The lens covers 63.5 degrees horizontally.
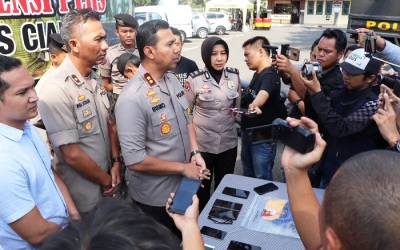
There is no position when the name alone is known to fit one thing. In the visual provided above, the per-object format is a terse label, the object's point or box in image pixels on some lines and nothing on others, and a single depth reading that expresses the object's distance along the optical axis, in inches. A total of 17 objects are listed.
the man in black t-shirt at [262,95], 114.3
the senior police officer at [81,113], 71.7
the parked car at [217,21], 812.0
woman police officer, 114.5
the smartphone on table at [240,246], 64.8
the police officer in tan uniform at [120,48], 155.6
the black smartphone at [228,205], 79.0
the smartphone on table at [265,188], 86.0
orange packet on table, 75.4
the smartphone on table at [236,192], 84.4
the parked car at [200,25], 754.2
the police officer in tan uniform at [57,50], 121.6
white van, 628.1
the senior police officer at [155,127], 77.3
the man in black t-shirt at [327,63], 108.1
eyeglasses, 73.3
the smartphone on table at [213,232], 68.4
